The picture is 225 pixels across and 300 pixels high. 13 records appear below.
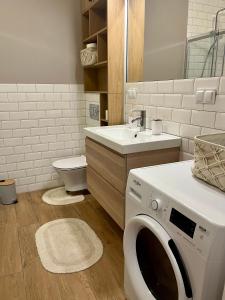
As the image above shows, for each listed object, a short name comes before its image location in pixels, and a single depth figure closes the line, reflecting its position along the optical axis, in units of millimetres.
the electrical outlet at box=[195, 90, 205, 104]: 1412
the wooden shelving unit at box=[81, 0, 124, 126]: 2162
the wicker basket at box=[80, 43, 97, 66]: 2420
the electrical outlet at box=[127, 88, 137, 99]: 2146
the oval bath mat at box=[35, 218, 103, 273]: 1647
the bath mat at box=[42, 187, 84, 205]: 2549
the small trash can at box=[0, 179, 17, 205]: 2436
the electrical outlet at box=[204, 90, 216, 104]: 1344
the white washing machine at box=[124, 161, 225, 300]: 708
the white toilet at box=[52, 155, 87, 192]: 2480
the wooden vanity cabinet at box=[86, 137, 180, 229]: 1519
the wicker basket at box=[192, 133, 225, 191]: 923
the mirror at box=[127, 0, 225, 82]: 1498
